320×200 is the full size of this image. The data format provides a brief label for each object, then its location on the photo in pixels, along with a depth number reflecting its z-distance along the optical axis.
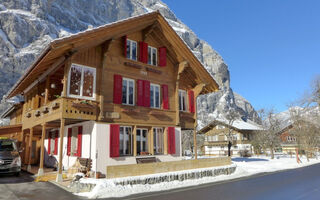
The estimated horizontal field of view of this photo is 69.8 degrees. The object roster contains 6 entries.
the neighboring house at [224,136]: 49.98
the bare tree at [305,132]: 35.75
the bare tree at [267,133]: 35.82
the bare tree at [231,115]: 43.12
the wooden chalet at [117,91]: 13.41
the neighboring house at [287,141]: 55.66
